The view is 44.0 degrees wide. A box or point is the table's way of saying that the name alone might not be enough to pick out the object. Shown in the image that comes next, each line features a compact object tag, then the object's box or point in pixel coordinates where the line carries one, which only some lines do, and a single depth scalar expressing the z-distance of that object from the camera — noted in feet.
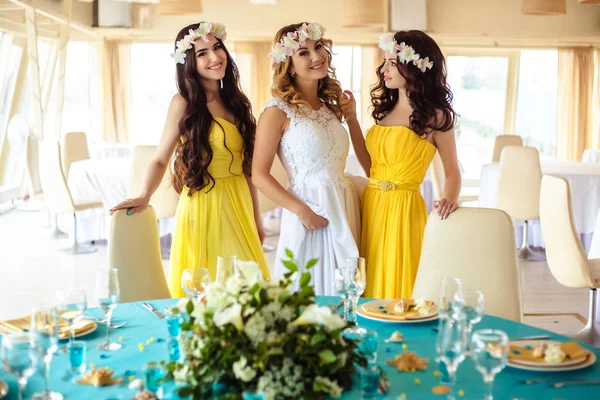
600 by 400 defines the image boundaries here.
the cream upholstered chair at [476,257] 8.99
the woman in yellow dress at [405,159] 10.86
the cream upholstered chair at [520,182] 21.40
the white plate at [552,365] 6.08
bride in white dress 10.68
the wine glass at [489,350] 5.01
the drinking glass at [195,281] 6.91
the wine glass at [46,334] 5.44
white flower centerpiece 4.88
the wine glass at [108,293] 6.81
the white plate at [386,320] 7.45
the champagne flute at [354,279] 7.09
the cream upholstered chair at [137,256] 9.63
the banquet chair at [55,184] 22.95
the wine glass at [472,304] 6.21
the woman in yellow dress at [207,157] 11.28
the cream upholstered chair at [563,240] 13.24
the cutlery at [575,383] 5.85
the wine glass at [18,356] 5.08
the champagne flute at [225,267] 6.81
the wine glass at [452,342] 5.20
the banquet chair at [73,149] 27.42
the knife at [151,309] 7.79
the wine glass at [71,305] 6.54
